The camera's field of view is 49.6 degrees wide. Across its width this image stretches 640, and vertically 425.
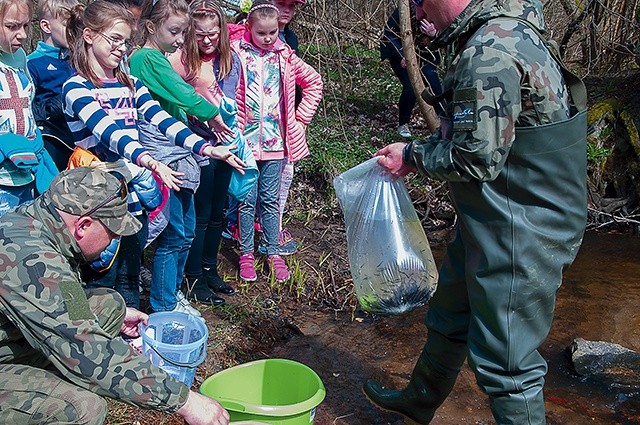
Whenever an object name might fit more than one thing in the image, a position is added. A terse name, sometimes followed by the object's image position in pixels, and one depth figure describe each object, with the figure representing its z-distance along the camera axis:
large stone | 3.86
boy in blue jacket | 3.83
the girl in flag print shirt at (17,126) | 3.18
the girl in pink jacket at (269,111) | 4.50
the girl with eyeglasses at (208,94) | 4.05
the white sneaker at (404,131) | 7.91
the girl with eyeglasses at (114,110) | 3.35
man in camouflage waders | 2.44
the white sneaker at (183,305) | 3.92
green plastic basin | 2.94
